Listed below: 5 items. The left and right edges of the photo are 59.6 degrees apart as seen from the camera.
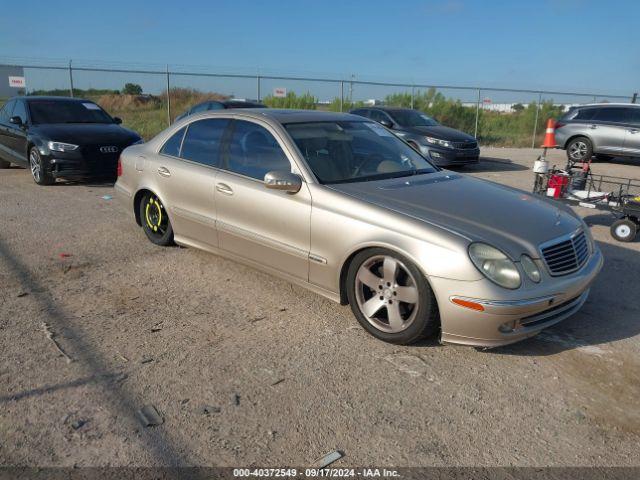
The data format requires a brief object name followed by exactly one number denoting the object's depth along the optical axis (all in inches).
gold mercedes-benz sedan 135.5
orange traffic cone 279.3
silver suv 553.6
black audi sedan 362.6
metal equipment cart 256.1
